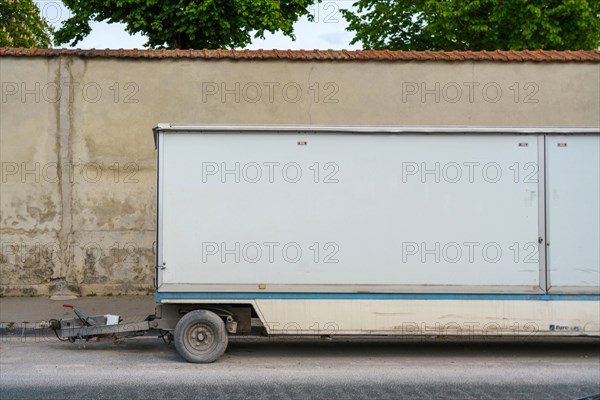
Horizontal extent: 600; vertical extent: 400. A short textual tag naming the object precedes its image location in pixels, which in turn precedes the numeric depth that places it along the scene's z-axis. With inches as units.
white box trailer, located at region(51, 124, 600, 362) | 393.4
